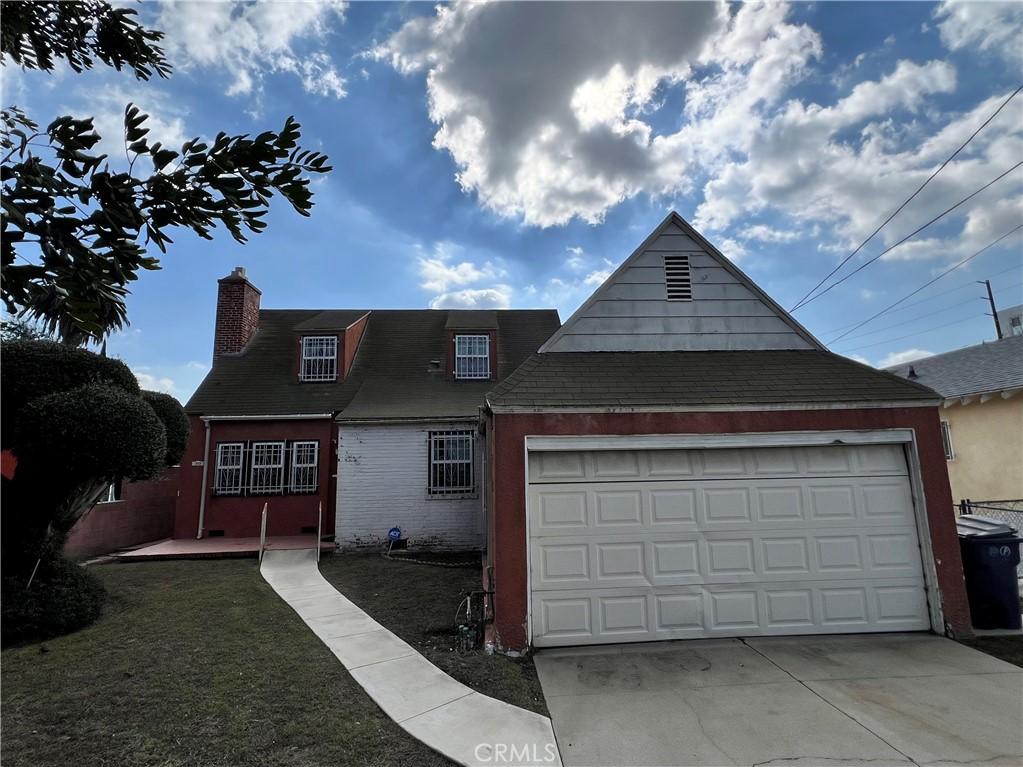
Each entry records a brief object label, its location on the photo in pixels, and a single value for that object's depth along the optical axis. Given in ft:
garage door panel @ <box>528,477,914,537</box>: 19.77
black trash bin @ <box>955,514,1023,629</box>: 19.69
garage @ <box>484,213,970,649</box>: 19.24
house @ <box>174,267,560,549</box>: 40.14
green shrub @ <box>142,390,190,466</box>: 27.48
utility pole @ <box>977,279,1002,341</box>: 91.99
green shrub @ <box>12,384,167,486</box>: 20.07
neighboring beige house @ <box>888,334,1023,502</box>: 47.34
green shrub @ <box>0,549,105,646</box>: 20.13
